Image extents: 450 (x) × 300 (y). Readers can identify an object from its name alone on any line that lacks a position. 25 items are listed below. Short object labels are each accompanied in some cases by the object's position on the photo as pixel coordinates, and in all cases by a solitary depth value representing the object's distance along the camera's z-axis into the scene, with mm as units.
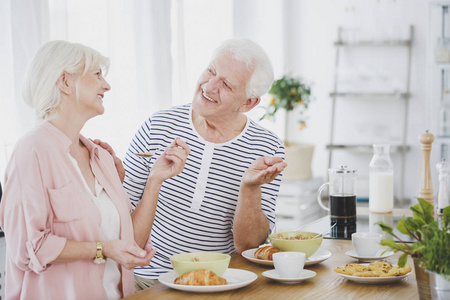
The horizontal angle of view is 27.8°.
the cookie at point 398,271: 2433
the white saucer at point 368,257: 2637
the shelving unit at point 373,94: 6792
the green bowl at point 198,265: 2407
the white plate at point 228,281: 2340
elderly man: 3070
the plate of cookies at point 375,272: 2423
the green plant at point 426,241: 2099
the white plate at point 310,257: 2603
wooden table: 2335
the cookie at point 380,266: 2468
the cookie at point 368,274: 2439
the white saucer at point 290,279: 2420
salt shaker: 3494
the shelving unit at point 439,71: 6351
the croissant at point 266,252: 2617
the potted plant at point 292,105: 6136
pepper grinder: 3590
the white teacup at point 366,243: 2634
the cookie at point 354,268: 2475
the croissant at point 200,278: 2365
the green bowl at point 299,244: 2604
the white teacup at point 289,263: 2418
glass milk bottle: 3502
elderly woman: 2431
